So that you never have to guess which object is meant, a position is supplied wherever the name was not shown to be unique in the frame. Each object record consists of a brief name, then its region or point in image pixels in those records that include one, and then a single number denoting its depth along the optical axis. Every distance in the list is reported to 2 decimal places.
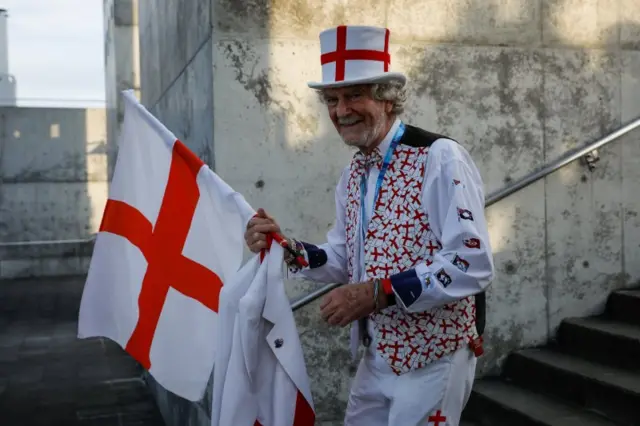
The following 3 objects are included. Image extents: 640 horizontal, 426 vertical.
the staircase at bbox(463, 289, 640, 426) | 4.23
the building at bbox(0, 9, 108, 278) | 19.41
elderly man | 2.41
